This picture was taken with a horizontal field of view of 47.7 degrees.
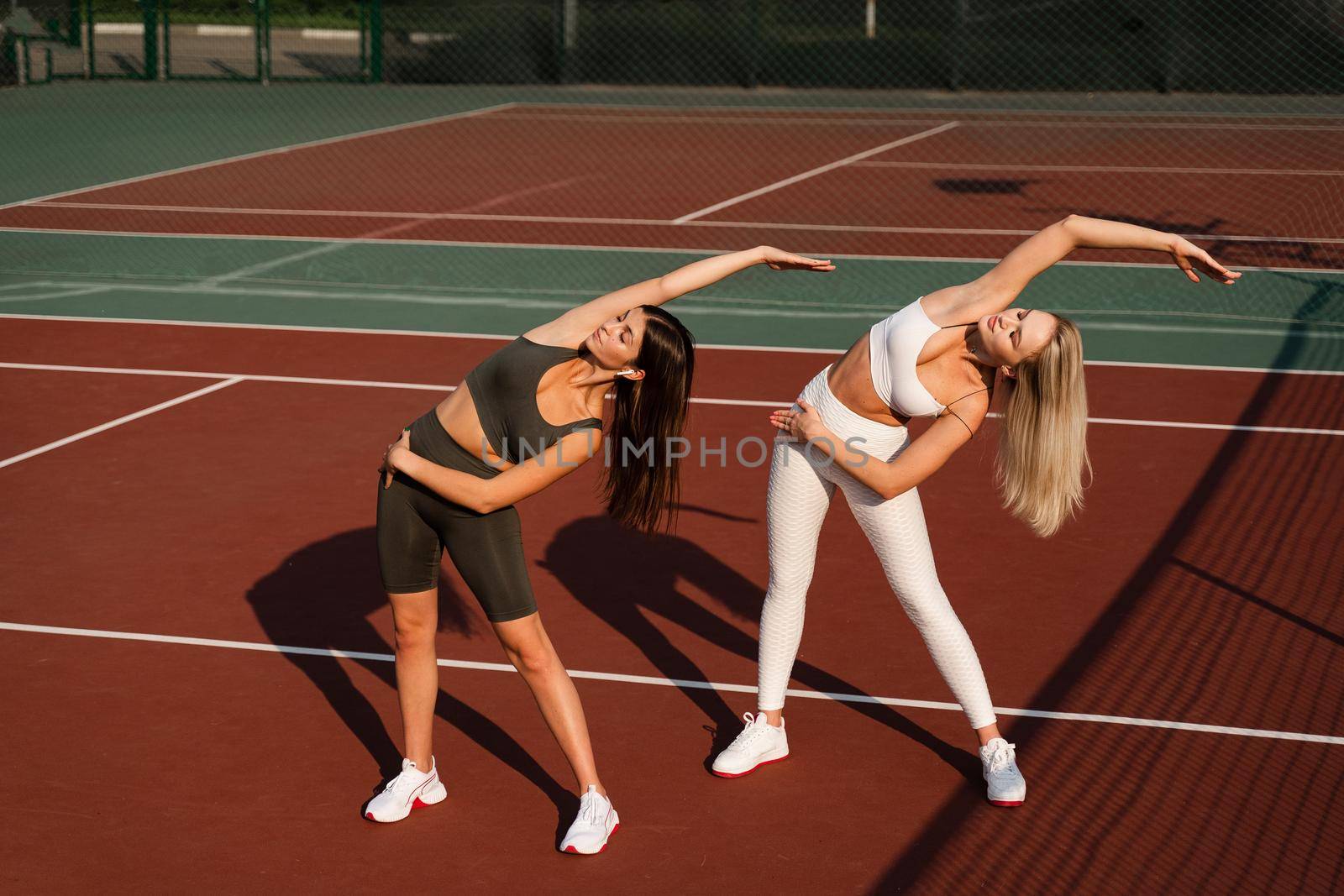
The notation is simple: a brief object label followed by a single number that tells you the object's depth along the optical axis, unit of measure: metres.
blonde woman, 4.55
